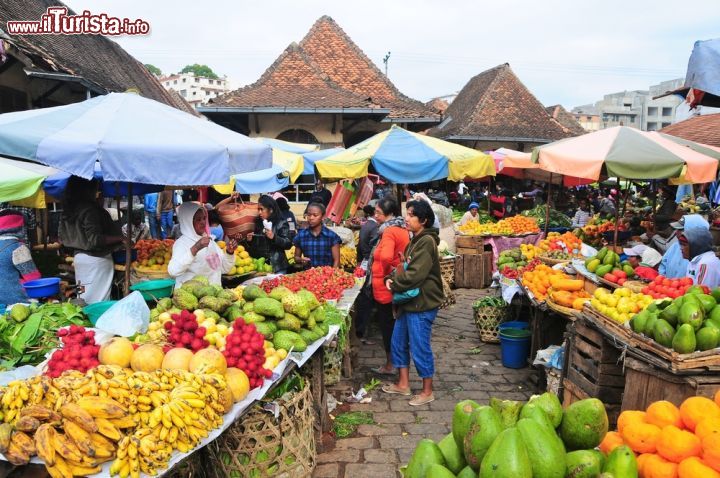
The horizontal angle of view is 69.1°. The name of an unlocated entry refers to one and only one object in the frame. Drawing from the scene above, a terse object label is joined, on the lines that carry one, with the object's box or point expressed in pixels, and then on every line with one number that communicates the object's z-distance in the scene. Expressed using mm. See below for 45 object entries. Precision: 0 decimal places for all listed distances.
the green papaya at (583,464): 1848
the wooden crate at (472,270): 11156
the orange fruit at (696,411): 2381
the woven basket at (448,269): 10539
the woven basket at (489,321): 7359
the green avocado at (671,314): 3636
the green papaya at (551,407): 2170
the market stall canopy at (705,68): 3066
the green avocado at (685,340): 3309
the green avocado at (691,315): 3461
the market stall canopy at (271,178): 9773
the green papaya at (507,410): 2103
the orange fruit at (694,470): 2045
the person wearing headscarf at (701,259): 5164
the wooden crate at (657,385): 3277
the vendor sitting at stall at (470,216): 12695
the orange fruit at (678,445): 2211
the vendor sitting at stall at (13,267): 5395
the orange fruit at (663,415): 2473
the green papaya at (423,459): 1971
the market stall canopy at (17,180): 5676
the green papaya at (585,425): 2100
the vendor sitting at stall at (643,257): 6746
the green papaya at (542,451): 1778
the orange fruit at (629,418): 2519
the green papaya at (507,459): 1672
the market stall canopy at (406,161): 7863
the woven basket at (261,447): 3441
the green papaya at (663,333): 3483
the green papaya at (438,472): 1852
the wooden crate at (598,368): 4082
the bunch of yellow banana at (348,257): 8656
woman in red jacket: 5574
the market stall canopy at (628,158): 6355
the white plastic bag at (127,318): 3688
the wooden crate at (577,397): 4113
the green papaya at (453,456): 2066
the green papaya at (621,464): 1934
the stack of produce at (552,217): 13339
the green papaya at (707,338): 3371
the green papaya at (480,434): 1898
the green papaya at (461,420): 2084
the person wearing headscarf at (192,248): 5316
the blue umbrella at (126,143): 3910
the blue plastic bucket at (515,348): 6461
